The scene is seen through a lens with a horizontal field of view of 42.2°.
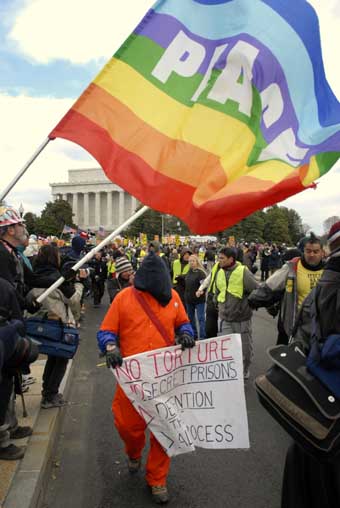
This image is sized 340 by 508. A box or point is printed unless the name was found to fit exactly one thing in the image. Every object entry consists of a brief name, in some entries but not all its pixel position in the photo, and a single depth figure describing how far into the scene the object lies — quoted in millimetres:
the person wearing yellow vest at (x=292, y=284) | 4430
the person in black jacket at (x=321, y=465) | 2264
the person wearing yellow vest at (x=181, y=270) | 9594
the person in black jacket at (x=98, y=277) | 13734
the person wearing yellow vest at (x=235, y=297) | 5727
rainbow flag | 3584
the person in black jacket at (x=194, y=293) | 8250
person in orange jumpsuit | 3283
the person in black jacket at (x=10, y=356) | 2658
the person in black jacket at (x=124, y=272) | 5109
